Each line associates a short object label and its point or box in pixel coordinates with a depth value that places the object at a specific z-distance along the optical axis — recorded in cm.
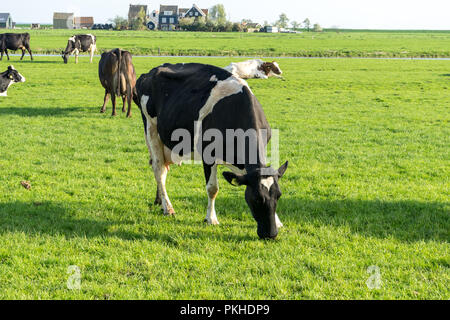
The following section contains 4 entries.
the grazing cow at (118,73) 1429
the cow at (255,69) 2119
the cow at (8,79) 1906
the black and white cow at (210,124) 542
